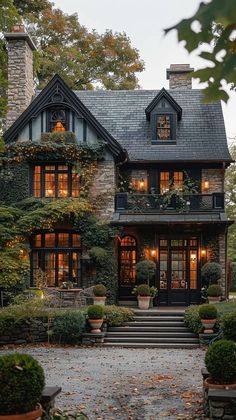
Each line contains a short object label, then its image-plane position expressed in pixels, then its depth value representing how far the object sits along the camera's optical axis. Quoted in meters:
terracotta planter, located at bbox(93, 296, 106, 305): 18.95
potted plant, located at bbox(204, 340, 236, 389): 7.63
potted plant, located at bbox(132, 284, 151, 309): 19.30
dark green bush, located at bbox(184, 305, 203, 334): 15.95
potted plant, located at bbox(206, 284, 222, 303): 19.12
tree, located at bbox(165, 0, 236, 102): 1.94
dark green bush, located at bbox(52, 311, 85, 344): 15.49
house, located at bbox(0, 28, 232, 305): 20.56
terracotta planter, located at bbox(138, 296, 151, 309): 19.33
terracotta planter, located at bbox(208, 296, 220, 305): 19.20
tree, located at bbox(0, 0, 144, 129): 31.38
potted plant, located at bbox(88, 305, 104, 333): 15.91
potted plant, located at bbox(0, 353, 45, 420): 5.87
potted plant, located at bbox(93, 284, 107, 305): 18.88
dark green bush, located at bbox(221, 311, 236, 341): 12.40
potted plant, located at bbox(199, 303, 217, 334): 15.53
